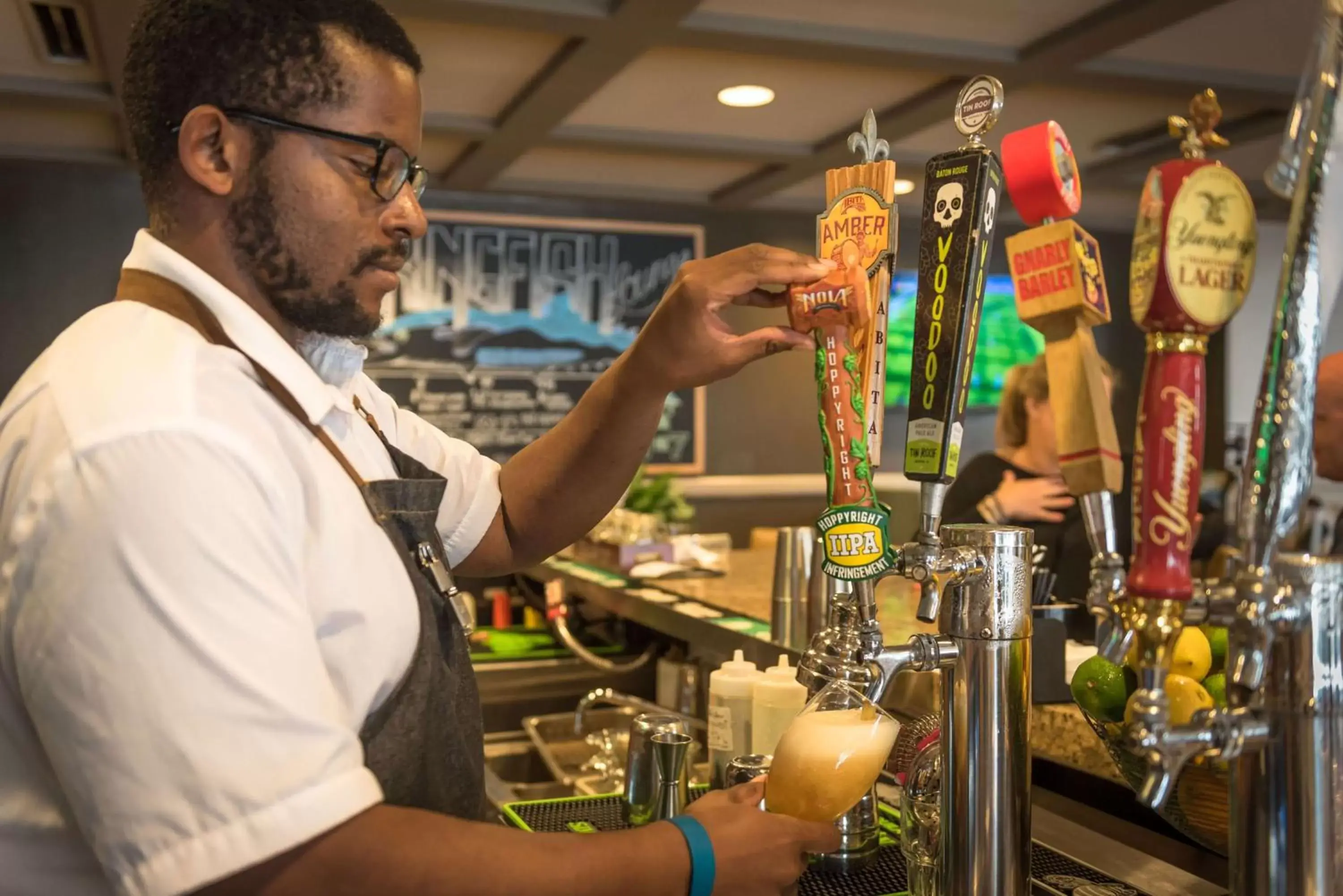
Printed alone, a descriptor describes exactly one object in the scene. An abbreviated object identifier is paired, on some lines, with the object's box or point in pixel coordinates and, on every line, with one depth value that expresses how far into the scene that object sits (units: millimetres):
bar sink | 2064
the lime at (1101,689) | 1015
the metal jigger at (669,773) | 1325
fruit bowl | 972
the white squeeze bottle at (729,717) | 1420
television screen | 6344
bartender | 687
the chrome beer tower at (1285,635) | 664
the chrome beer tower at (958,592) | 824
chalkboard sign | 5520
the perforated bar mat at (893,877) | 1095
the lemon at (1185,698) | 892
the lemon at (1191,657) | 997
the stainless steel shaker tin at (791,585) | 1834
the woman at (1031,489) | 3523
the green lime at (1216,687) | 999
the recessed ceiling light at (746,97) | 3988
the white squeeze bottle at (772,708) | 1353
